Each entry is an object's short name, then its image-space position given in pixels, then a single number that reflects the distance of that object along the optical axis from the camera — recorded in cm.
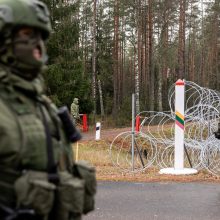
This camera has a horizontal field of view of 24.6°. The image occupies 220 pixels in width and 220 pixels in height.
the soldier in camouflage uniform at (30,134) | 229
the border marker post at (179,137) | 1059
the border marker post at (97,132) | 1997
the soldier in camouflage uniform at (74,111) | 2017
